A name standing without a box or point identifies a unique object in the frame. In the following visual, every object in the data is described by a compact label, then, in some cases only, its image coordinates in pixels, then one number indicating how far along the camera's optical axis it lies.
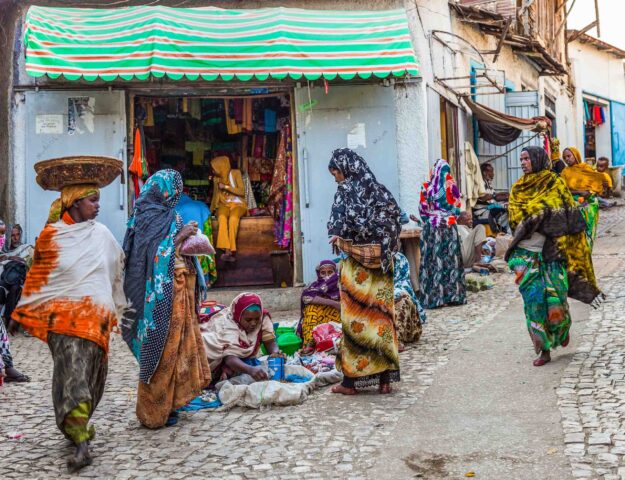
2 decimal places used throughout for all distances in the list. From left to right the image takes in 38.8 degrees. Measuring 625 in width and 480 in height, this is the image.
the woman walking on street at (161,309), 5.46
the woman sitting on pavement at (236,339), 6.52
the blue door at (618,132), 26.11
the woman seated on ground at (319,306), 7.95
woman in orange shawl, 4.86
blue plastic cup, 6.66
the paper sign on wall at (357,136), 10.89
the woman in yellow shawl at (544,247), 6.77
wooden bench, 11.73
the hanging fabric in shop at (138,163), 10.62
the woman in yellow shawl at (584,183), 10.62
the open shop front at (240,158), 11.40
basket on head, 5.06
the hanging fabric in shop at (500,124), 14.09
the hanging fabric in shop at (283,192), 11.23
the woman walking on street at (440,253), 10.38
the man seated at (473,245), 12.94
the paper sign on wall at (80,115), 10.52
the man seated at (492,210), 15.08
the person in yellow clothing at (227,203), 11.63
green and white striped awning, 9.86
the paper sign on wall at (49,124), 10.47
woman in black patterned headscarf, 6.15
